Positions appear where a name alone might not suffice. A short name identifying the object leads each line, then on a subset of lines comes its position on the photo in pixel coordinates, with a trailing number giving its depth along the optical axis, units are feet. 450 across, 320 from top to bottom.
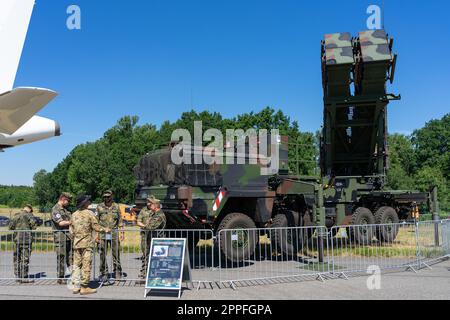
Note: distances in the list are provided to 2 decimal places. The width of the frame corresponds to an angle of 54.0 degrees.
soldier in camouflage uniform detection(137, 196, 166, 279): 26.35
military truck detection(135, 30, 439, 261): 30.68
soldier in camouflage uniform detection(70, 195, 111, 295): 23.54
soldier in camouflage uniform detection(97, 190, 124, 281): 27.09
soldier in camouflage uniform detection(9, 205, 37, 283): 27.91
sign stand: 22.89
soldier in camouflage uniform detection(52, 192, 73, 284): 27.25
